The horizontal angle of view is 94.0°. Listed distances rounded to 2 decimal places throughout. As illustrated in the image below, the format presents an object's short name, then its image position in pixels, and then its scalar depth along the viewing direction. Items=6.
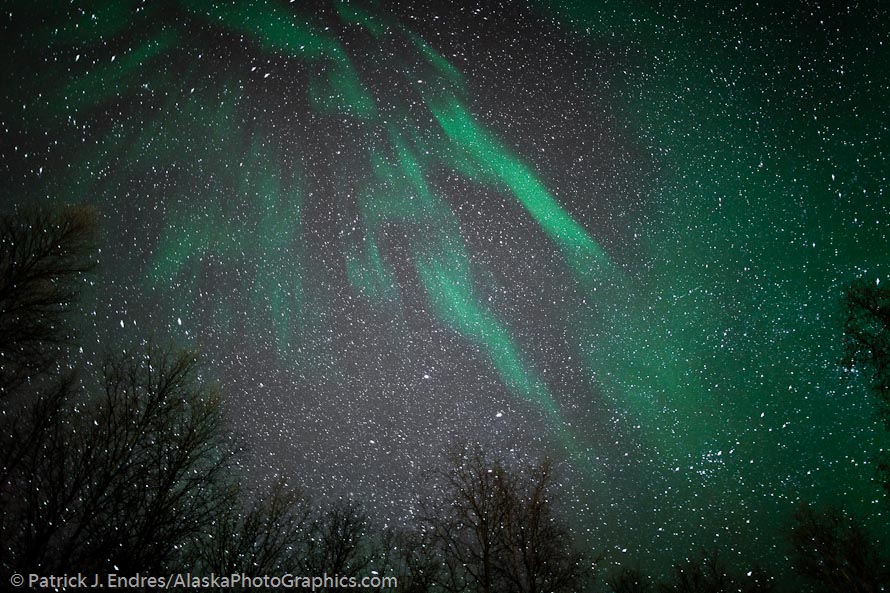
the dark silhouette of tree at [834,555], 15.14
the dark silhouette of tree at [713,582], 22.11
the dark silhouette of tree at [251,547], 11.53
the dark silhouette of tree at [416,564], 11.24
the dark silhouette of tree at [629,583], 24.42
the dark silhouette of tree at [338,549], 12.98
